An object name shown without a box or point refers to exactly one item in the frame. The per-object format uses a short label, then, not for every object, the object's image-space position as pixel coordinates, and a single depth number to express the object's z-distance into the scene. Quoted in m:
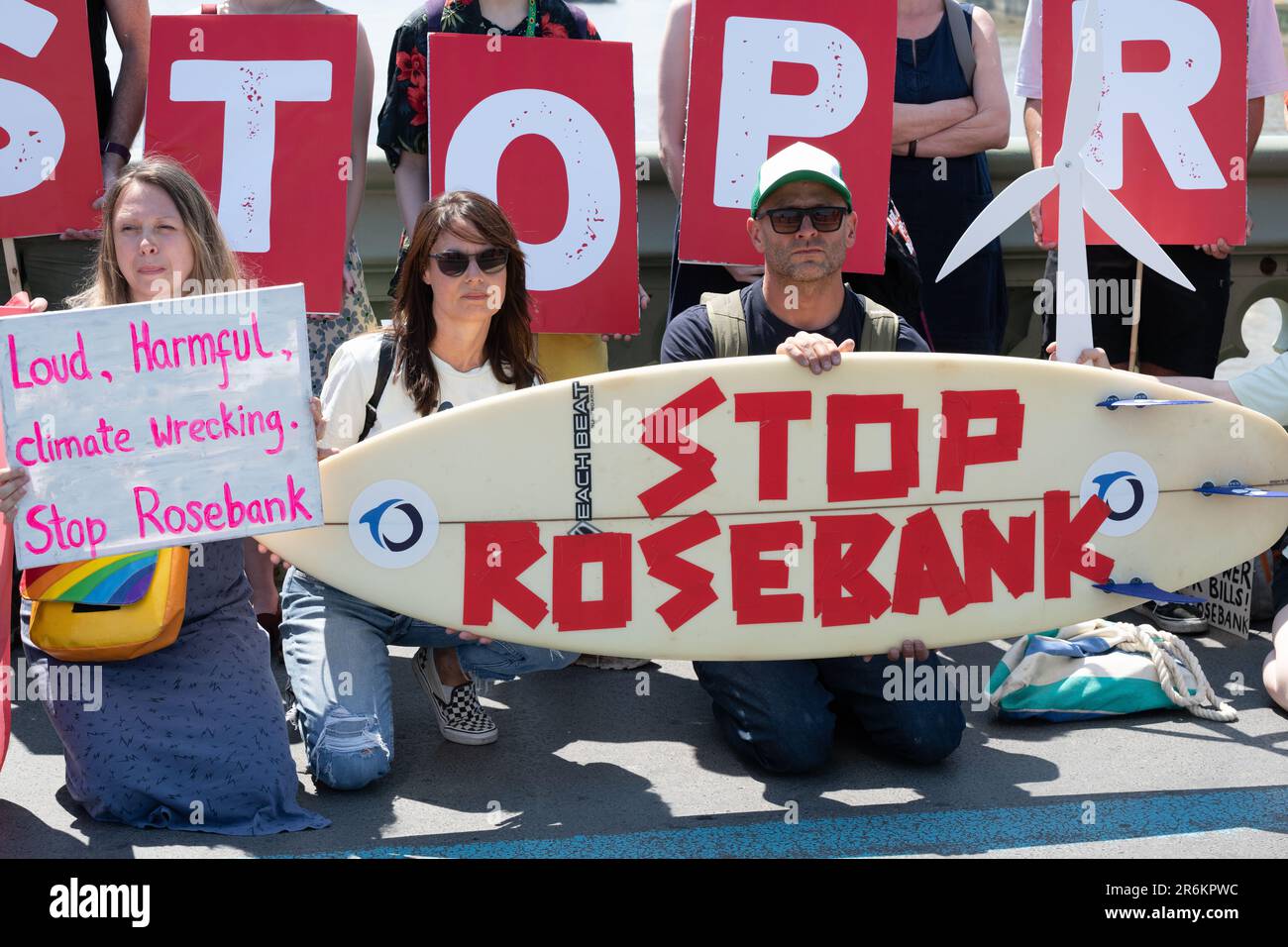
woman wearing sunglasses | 3.48
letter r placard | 4.41
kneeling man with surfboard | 3.55
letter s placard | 4.28
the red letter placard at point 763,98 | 4.29
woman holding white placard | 3.22
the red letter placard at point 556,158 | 4.23
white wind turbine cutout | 3.65
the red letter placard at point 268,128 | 4.29
